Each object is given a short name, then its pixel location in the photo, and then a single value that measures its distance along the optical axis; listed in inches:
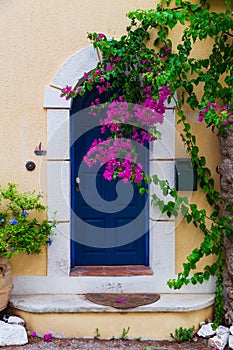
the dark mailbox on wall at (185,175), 190.1
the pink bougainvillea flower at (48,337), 174.7
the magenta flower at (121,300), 181.8
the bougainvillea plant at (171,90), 176.4
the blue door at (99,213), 200.1
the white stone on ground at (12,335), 169.9
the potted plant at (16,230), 174.2
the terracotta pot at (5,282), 175.3
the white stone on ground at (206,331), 178.7
